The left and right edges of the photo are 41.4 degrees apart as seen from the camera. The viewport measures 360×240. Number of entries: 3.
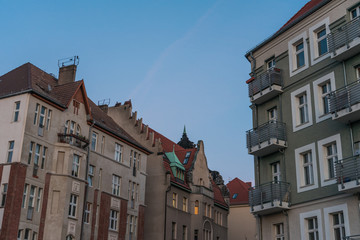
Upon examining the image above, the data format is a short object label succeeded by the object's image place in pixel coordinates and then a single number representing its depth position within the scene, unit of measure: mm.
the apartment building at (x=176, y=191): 50531
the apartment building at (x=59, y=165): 34500
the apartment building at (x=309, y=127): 21602
